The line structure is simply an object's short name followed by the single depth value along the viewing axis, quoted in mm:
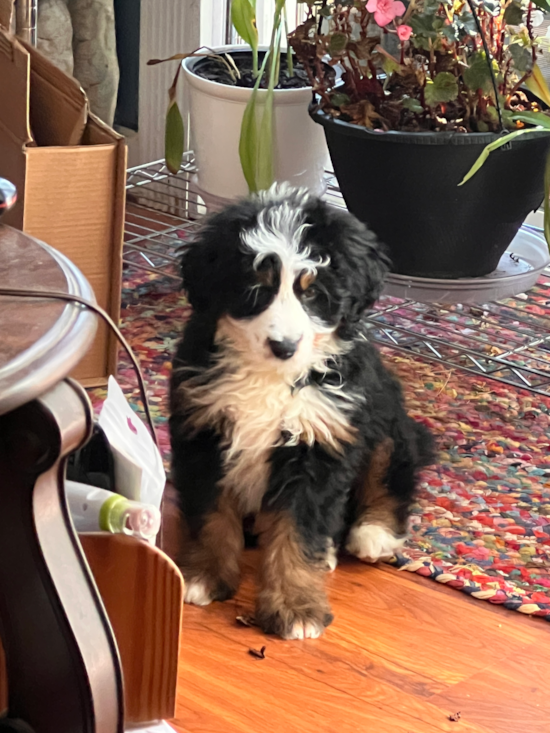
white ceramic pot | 2297
